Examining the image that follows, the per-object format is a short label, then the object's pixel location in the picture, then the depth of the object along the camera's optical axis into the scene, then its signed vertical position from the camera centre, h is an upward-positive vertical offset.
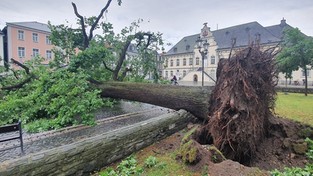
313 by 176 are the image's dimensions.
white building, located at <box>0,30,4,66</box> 26.34 +5.15
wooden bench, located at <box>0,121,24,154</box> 3.43 -0.82
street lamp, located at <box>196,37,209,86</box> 14.82 +2.81
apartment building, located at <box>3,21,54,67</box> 28.56 +6.68
